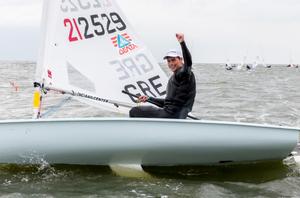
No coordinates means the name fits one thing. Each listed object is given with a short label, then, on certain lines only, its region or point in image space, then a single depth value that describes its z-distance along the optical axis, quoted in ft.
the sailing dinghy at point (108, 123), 28.19
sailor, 29.37
